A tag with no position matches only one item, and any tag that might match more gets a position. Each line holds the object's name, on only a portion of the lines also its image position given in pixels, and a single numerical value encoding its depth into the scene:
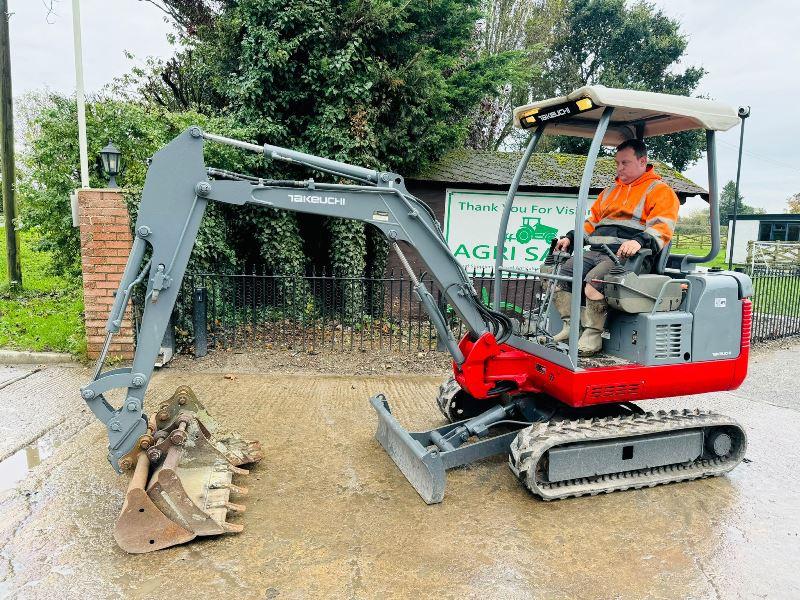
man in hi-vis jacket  4.21
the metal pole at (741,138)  4.46
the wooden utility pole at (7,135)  10.78
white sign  10.25
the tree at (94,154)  8.07
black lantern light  6.92
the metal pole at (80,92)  6.92
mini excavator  3.57
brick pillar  6.77
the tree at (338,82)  8.80
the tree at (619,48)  23.02
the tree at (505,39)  18.30
